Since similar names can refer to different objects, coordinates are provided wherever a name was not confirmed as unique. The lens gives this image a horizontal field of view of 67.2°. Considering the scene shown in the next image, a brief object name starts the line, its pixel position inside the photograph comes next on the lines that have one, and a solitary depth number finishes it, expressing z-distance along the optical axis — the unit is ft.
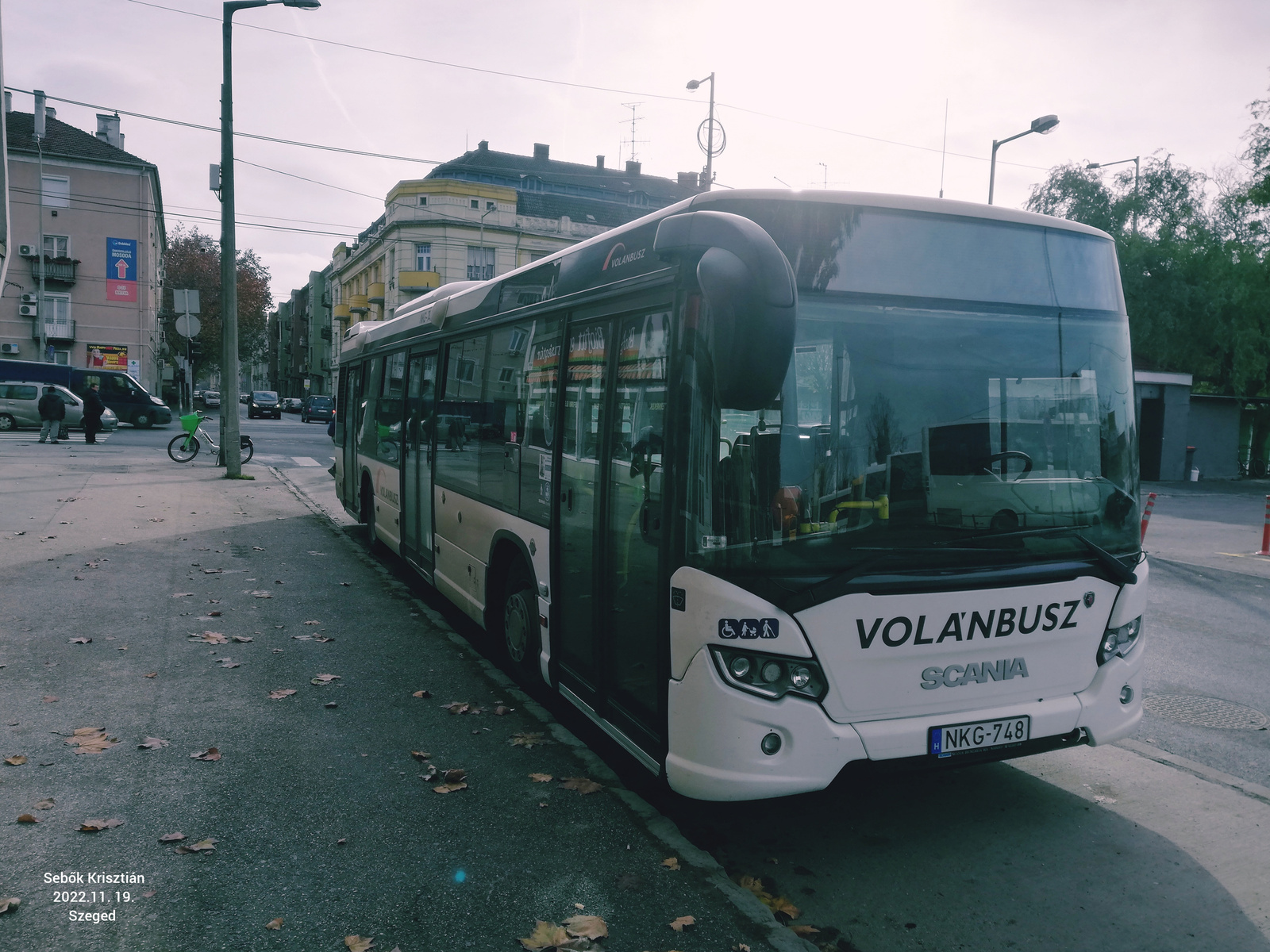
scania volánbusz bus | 12.00
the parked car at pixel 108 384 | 123.13
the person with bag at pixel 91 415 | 94.07
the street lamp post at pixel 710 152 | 71.56
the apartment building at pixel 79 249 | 165.17
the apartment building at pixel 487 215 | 186.39
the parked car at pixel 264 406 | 183.73
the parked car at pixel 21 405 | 112.27
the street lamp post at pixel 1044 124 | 68.18
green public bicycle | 74.13
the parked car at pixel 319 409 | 173.17
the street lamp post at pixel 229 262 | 60.49
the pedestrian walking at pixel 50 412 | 91.50
